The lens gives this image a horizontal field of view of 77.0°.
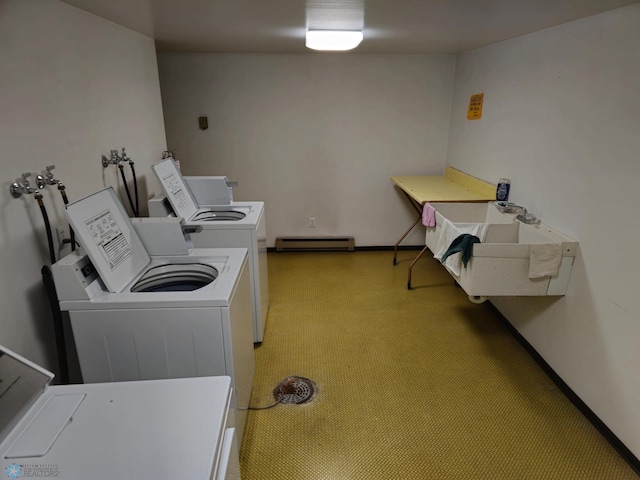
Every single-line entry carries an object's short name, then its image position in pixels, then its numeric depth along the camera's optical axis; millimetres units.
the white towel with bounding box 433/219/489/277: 2490
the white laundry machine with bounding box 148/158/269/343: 2426
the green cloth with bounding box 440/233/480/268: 2277
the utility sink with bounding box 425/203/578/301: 2252
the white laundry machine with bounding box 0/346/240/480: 893
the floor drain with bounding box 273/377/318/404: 2246
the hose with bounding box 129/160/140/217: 2478
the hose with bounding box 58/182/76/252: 1686
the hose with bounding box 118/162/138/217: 2381
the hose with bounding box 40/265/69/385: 1553
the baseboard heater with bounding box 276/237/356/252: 4480
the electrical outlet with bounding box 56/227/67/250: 1749
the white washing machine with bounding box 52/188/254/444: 1494
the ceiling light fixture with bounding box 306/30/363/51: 2642
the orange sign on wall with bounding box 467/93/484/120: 3457
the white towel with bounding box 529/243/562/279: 2217
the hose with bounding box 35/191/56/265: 1568
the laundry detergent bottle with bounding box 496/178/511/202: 2965
